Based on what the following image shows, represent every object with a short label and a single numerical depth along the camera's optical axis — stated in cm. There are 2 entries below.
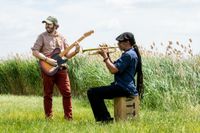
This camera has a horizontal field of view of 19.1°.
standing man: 1084
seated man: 959
